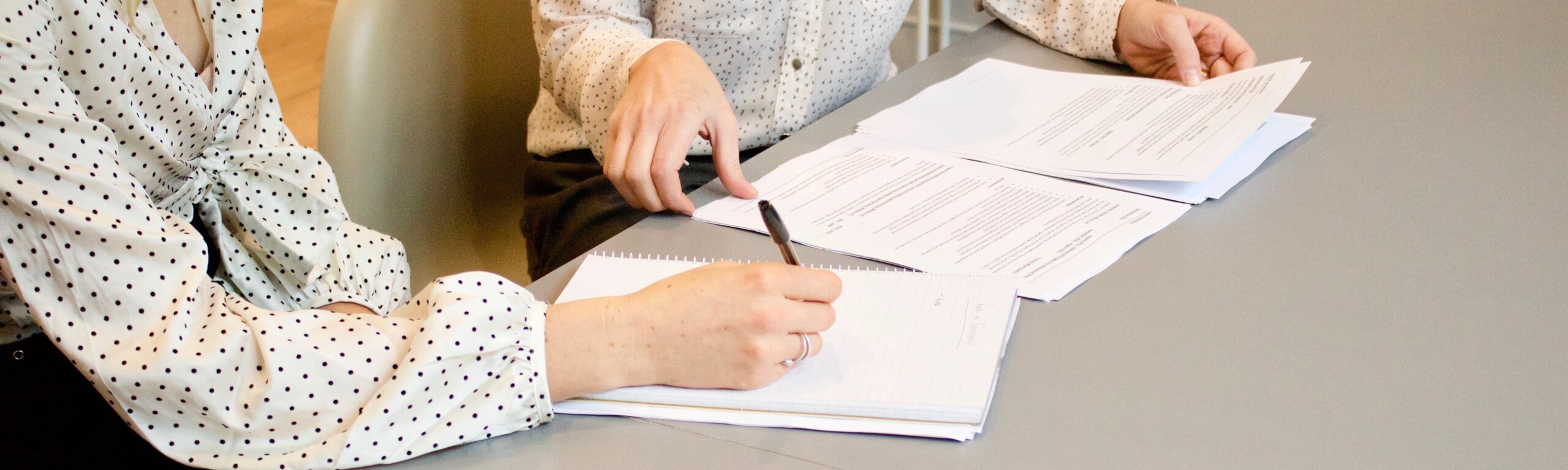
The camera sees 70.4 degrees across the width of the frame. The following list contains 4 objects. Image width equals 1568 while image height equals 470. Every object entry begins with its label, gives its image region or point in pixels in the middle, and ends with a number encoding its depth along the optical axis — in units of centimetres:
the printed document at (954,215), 76
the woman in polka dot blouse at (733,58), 103
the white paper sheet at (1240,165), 85
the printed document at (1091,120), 91
